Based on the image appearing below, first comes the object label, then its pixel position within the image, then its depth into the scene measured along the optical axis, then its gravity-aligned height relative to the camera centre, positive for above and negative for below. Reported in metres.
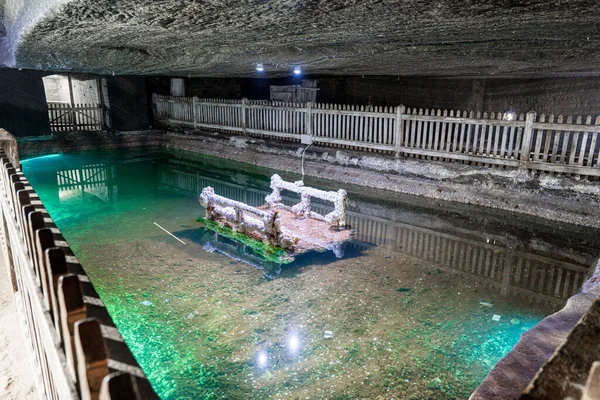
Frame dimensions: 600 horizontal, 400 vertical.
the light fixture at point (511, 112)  11.23 -0.24
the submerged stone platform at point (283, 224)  6.73 -2.28
